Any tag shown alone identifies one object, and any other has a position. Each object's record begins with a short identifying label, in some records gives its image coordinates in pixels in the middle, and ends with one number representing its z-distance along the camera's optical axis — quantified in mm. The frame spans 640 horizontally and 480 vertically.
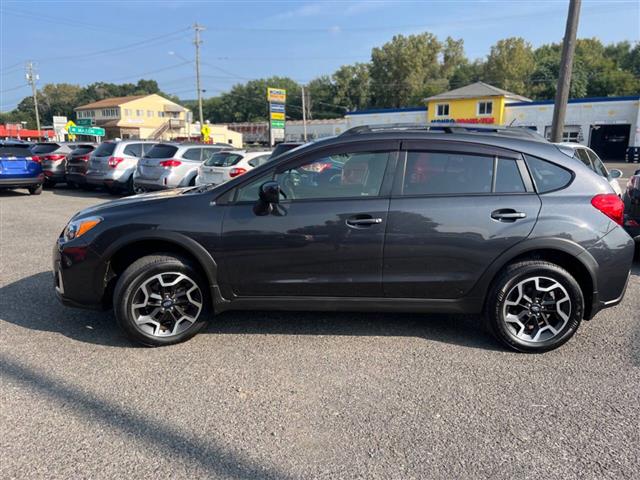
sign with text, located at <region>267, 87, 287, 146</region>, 39016
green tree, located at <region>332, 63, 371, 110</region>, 87125
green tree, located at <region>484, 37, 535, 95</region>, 69062
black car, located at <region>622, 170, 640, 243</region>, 5848
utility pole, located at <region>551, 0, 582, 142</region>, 11953
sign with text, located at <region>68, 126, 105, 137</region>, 45750
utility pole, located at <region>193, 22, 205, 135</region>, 46669
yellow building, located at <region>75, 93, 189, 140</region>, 79312
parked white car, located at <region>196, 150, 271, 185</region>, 10914
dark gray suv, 3676
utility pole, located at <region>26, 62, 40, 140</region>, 62416
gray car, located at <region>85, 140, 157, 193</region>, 13336
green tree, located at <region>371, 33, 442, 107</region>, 77875
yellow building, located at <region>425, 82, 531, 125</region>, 42312
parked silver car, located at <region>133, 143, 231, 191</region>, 11961
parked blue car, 13289
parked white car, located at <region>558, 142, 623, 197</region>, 7627
